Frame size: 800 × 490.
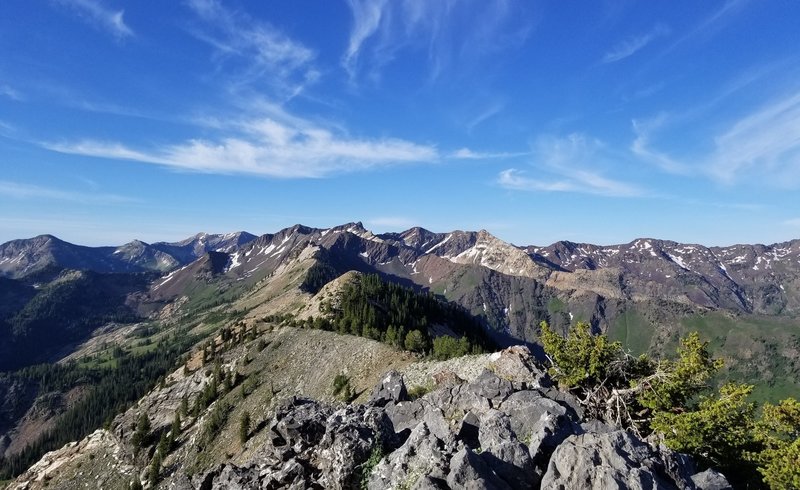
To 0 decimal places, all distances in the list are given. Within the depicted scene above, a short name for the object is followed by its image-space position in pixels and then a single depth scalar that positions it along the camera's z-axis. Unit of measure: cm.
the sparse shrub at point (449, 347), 8226
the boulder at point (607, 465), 1897
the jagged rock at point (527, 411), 2978
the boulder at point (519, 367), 4653
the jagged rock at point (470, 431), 2574
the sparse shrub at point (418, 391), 5352
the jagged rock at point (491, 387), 3762
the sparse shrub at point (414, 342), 8439
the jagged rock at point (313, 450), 2455
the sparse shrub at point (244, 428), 6962
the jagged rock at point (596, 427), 2935
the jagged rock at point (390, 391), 4403
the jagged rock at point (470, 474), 1914
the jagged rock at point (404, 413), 3517
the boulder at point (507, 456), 2098
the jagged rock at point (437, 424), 2574
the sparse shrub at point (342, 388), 6800
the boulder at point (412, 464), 2094
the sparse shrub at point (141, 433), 9362
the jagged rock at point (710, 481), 2270
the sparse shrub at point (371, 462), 2350
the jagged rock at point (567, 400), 3641
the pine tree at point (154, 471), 7656
